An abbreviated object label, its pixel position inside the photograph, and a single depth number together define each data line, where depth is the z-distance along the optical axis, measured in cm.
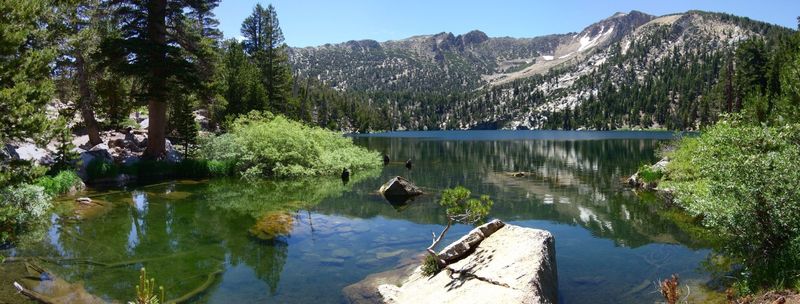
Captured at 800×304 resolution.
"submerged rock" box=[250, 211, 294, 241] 1869
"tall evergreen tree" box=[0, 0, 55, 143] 1319
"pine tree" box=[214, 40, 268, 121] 5894
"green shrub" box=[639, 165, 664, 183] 3200
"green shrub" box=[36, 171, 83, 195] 2367
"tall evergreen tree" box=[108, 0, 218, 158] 3253
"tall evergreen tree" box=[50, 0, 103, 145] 2956
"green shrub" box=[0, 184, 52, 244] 1555
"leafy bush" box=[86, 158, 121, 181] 2967
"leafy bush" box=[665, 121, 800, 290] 1111
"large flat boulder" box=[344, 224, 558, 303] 1005
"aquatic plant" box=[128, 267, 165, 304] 688
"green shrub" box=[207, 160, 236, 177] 3647
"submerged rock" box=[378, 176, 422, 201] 2888
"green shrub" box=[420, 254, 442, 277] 1262
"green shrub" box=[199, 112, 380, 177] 3744
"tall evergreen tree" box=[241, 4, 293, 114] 6750
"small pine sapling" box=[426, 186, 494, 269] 1444
